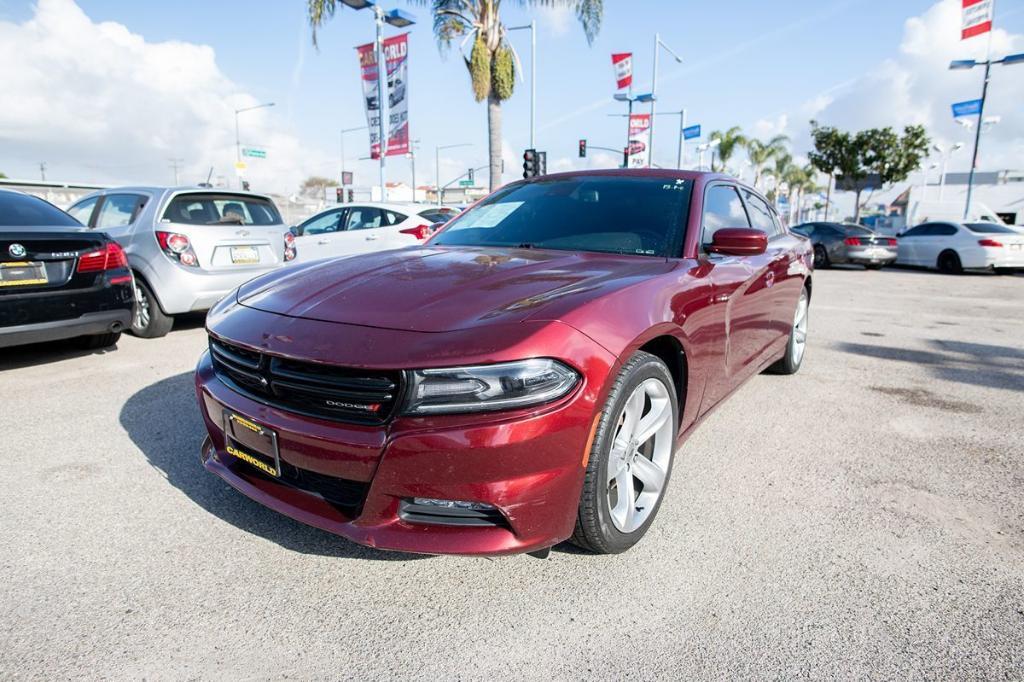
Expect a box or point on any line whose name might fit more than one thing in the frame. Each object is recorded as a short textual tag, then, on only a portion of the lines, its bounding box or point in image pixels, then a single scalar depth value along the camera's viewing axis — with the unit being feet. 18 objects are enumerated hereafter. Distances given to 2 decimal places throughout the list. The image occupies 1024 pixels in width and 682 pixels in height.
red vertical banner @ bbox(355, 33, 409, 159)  62.49
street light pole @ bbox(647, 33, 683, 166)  108.21
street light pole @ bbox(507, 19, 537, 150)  92.12
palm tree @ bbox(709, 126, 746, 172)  157.79
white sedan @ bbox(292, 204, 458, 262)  31.50
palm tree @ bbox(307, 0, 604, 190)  54.29
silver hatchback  19.65
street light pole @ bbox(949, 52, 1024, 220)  69.26
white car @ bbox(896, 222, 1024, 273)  48.57
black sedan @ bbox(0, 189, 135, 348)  14.32
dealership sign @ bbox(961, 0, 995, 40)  70.54
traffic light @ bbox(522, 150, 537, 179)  62.08
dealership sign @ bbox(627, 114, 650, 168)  105.81
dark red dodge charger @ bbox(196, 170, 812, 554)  5.98
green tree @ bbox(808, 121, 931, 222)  112.47
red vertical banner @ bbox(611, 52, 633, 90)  100.89
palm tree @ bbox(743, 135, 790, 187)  180.45
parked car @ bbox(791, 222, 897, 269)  55.36
